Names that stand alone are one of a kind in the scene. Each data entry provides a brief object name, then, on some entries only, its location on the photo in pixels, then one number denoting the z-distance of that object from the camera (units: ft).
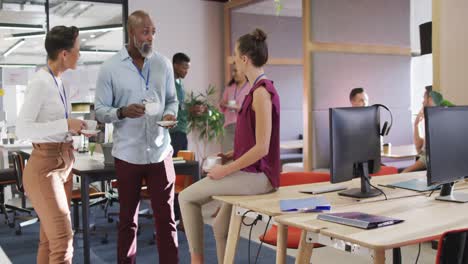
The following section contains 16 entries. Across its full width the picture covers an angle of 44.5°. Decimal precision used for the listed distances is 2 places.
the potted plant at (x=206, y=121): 24.56
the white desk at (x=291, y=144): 22.89
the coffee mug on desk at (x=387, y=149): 18.70
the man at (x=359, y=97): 19.90
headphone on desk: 9.66
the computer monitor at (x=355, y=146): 8.84
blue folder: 7.86
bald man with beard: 10.53
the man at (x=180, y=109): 18.86
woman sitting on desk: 8.96
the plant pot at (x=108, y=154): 14.21
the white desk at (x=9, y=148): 21.27
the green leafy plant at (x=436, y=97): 12.62
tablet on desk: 6.91
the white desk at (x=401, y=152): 18.04
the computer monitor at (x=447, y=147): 8.34
